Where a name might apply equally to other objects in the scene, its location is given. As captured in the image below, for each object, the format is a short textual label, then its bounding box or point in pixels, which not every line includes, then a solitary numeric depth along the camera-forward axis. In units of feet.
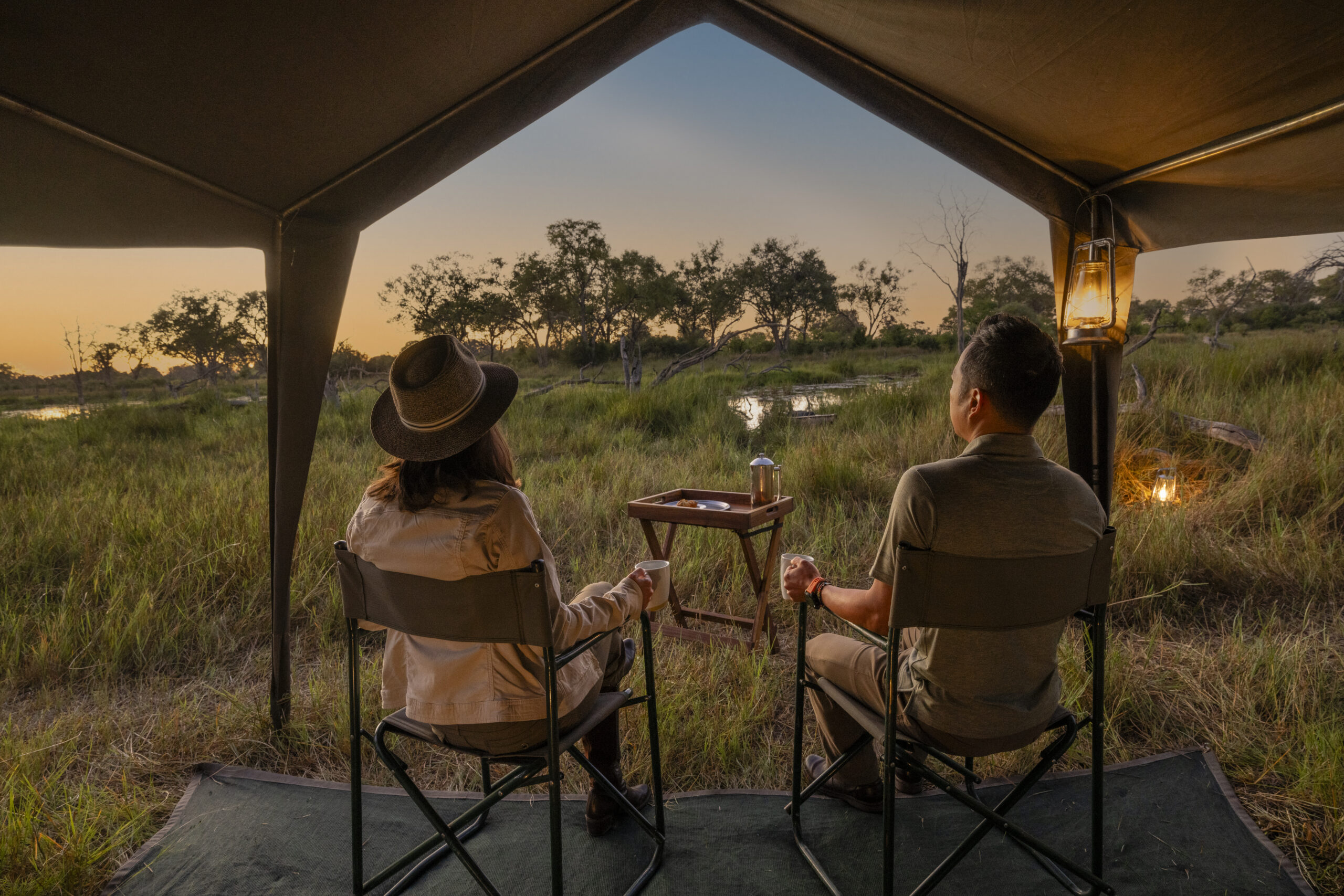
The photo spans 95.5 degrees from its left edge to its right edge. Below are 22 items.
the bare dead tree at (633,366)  41.19
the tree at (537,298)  51.52
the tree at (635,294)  49.55
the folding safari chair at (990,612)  4.11
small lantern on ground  14.26
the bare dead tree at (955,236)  26.50
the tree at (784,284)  57.52
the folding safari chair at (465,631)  4.17
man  4.36
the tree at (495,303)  51.67
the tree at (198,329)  50.67
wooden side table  9.42
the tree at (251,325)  49.75
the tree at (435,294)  50.31
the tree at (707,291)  53.93
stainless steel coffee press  9.95
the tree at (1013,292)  54.65
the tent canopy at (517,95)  4.77
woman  4.46
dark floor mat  5.82
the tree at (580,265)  49.37
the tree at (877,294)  69.15
